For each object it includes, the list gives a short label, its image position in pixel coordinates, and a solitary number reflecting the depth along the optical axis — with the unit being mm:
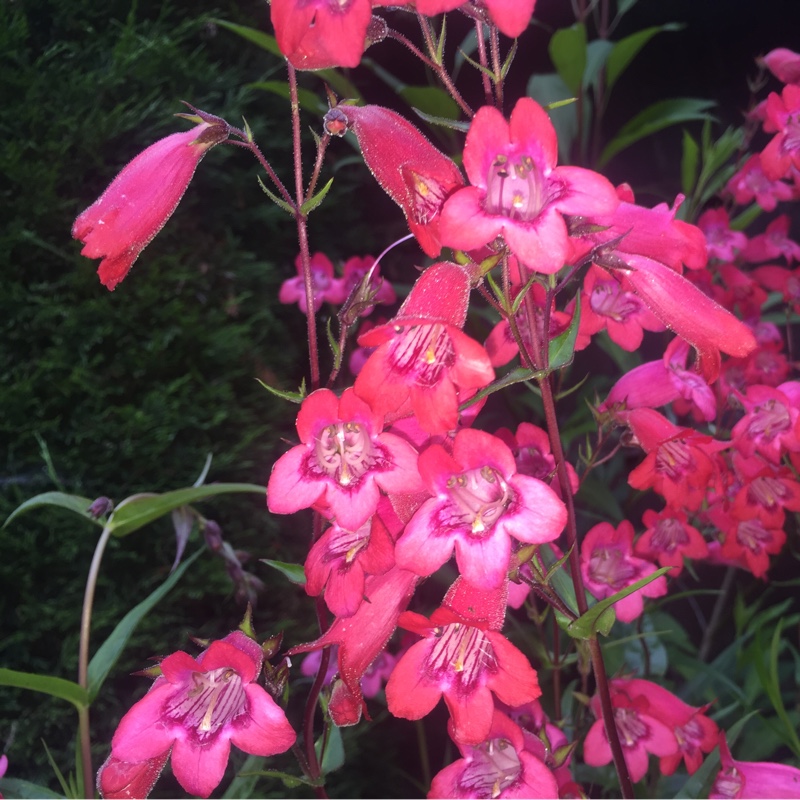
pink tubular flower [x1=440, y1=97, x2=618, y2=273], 194
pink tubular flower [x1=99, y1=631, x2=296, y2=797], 225
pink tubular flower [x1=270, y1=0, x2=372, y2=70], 197
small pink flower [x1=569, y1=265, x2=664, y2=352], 282
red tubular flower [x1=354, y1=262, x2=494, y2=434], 200
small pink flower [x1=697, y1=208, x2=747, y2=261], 493
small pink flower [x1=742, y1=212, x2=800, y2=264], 521
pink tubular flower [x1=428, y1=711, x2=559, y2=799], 236
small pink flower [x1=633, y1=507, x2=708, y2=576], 351
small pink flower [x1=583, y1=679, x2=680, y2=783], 306
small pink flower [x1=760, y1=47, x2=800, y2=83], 452
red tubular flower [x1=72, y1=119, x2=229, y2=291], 238
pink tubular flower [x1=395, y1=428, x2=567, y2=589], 207
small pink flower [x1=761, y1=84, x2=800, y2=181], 394
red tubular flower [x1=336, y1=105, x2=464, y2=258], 223
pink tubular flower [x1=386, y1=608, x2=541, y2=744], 213
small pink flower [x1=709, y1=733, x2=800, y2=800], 282
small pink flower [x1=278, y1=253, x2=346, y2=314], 449
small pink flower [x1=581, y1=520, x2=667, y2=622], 338
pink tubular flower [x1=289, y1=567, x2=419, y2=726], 228
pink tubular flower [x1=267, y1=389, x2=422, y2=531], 214
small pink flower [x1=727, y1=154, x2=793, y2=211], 498
